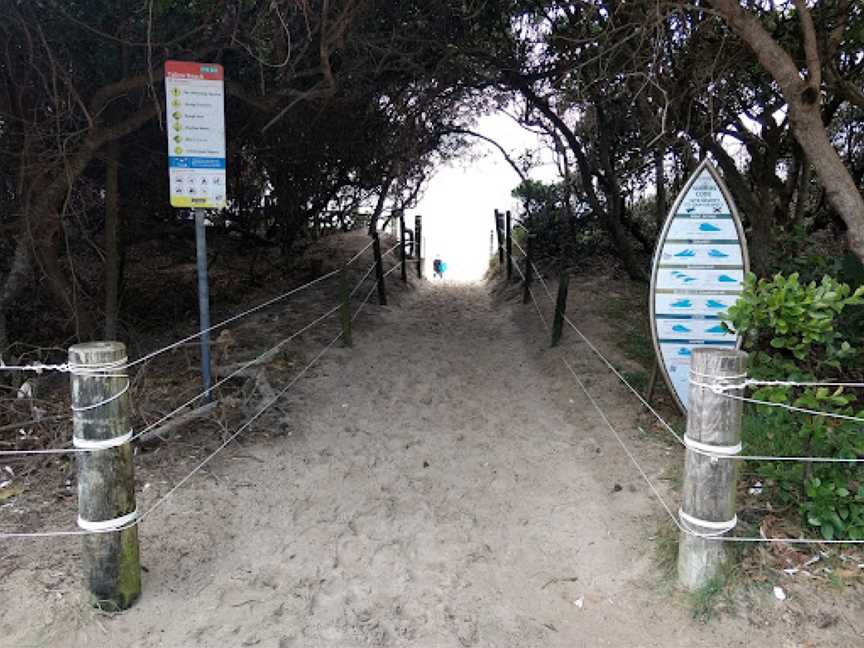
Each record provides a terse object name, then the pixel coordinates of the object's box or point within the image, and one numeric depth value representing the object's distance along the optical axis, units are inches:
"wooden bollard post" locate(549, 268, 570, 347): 267.1
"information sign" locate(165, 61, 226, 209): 173.3
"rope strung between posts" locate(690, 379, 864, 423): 111.6
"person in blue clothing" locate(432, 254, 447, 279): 596.7
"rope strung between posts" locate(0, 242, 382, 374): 107.8
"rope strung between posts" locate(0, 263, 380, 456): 185.9
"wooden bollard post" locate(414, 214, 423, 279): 522.0
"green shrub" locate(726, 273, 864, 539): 123.6
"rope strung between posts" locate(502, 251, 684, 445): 208.3
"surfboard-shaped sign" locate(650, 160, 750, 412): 178.7
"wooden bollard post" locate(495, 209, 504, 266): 523.6
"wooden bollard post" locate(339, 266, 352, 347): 262.4
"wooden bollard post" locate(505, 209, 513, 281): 447.8
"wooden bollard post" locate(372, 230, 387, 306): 353.7
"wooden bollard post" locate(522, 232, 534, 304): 368.2
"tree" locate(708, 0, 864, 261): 162.7
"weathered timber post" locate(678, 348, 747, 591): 112.6
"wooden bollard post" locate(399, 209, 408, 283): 445.1
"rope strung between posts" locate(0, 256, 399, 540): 112.5
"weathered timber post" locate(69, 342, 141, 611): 110.7
